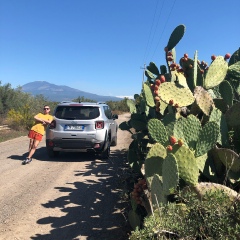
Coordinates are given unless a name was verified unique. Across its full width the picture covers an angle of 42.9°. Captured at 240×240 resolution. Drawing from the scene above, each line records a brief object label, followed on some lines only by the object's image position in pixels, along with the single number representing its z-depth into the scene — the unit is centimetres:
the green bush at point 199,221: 238
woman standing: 926
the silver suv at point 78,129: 926
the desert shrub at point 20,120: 2023
